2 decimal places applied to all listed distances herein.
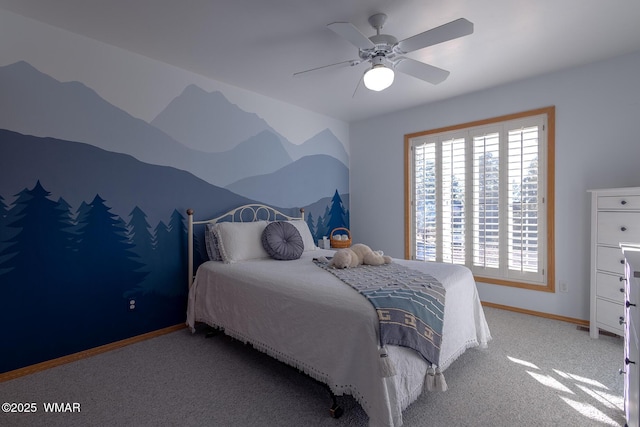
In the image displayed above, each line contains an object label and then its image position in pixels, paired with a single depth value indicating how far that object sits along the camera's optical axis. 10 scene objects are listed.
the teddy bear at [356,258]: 2.44
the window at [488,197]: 3.20
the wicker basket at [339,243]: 4.08
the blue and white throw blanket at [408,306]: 1.54
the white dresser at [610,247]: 2.45
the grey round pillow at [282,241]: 2.94
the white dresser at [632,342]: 1.13
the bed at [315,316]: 1.52
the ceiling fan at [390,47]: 1.86
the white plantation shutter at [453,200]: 3.72
